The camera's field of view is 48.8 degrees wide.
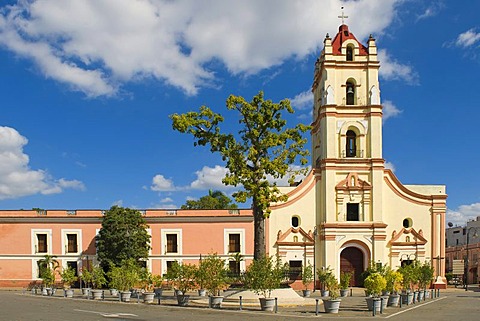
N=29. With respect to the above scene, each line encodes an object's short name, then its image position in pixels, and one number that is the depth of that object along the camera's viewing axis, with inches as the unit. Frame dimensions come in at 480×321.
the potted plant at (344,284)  1296.9
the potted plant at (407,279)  1078.4
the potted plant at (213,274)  1022.4
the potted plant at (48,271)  1398.9
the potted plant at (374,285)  925.2
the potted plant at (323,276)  1376.7
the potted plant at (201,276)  1026.7
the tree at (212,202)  2712.1
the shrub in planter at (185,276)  1071.6
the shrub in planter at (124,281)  1132.5
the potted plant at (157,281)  1253.7
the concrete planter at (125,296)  1129.4
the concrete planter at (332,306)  890.7
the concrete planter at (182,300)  1027.3
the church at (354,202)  1608.0
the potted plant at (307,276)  1439.5
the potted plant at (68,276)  1429.6
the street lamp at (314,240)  1609.6
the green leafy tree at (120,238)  1569.9
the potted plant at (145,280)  1255.6
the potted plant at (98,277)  1380.4
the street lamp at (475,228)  2730.8
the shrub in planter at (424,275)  1259.8
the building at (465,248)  2497.5
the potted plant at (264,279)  925.2
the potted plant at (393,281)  1067.3
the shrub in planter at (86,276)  1365.7
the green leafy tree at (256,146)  1147.9
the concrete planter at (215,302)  976.3
